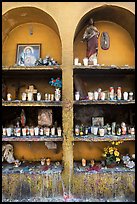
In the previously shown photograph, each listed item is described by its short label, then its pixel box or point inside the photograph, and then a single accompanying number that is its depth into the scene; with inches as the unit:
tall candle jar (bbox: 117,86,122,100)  123.5
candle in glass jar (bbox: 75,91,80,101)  122.3
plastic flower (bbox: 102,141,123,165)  128.8
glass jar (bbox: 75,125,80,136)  123.2
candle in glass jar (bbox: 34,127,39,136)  124.8
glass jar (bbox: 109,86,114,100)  123.4
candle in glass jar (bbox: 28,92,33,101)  125.7
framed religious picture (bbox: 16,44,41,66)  137.6
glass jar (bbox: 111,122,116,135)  126.5
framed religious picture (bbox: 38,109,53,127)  132.0
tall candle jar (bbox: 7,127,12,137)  123.0
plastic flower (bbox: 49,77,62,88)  128.2
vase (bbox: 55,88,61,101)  124.0
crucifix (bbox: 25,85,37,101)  127.7
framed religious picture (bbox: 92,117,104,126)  137.3
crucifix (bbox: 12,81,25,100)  143.4
